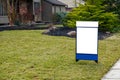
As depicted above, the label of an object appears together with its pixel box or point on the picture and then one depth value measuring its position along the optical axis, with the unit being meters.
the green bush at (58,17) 38.09
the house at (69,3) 54.32
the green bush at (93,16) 19.42
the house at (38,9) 29.44
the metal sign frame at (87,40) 8.52
